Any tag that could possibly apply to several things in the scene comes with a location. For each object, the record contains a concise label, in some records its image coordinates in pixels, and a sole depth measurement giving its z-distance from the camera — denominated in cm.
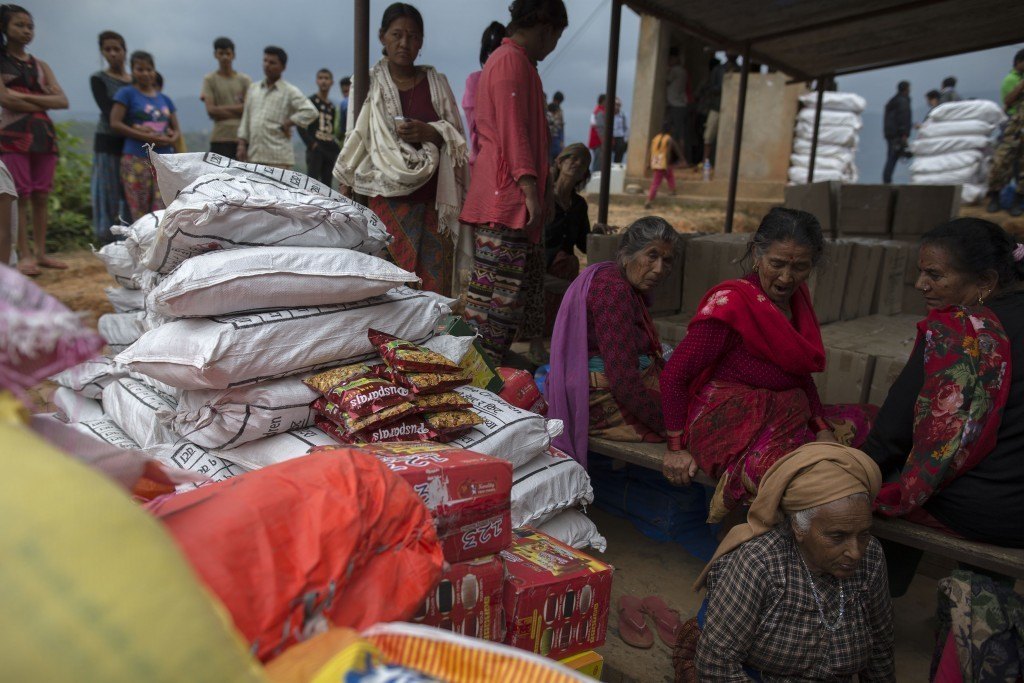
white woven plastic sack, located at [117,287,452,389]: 204
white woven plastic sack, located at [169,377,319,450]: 209
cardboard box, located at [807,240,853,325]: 393
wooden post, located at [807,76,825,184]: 771
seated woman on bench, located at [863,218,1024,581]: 206
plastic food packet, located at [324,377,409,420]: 201
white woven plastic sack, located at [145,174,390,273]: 216
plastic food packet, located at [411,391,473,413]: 211
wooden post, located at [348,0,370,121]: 331
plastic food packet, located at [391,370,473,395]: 212
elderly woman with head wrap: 179
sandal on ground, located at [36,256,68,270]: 607
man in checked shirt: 641
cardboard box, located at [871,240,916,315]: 452
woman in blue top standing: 561
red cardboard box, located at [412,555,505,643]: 144
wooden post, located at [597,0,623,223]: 457
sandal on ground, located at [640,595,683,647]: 246
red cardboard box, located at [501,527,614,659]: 160
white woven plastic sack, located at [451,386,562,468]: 221
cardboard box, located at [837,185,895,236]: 562
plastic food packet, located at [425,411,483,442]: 212
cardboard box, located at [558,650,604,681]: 169
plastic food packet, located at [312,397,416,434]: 198
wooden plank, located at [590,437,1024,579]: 202
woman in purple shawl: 279
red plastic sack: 80
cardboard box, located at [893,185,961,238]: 557
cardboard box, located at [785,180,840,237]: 600
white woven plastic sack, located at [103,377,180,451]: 241
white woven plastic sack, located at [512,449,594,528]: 221
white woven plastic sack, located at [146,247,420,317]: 207
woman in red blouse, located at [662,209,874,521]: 243
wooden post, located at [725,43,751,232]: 595
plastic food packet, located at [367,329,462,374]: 217
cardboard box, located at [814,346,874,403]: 338
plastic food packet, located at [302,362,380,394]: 213
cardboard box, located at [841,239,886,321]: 427
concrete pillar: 1156
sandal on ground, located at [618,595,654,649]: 242
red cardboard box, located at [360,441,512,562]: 151
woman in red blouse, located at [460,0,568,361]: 316
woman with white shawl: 329
